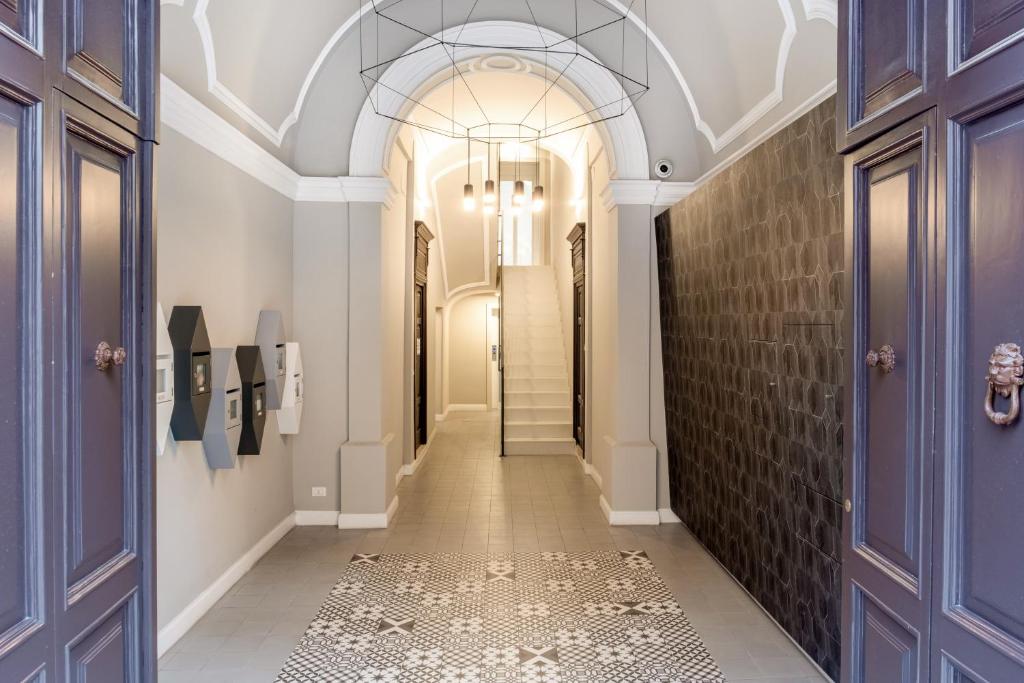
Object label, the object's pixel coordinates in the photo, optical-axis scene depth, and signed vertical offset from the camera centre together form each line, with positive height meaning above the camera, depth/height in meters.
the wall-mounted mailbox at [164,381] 3.30 -0.21
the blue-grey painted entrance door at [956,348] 1.33 -0.02
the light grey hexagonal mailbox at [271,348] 4.80 -0.05
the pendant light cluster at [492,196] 8.44 +1.95
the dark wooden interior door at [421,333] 8.70 +0.10
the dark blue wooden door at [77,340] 1.37 +0.00
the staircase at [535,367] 9.54 -0.47
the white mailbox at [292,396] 5.18 -0.45
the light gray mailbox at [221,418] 3.92 -0.48
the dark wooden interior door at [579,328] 8.31 +0.16
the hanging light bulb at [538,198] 8.40 +1.86
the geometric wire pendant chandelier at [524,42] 5.48 +2.58
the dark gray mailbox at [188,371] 3.50 -0.16
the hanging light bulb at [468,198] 8.91 +1.98
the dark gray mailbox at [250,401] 4.44 -0.42
